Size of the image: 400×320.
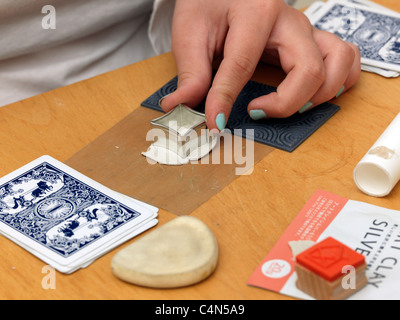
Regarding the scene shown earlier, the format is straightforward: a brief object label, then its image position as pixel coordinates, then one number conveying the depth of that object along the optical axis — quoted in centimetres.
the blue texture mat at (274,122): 62
